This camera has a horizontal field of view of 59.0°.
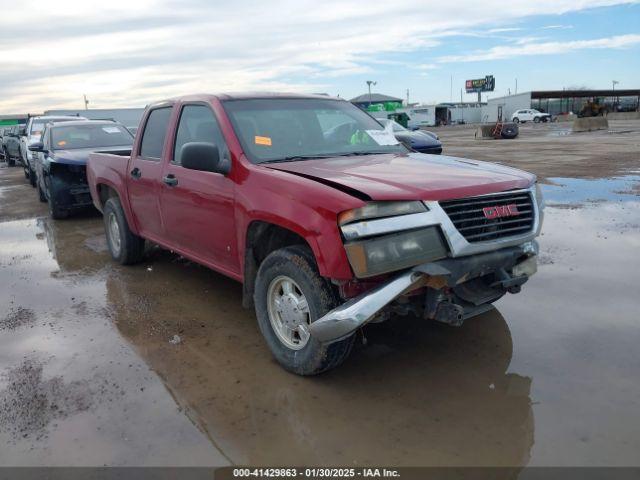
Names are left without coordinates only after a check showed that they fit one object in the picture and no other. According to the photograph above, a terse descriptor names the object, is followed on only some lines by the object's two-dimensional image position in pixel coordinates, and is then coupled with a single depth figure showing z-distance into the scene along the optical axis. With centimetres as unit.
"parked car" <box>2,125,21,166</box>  2252
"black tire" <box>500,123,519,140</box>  2967
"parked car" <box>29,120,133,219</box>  957
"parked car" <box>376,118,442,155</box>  1606
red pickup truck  317
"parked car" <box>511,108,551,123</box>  5712
